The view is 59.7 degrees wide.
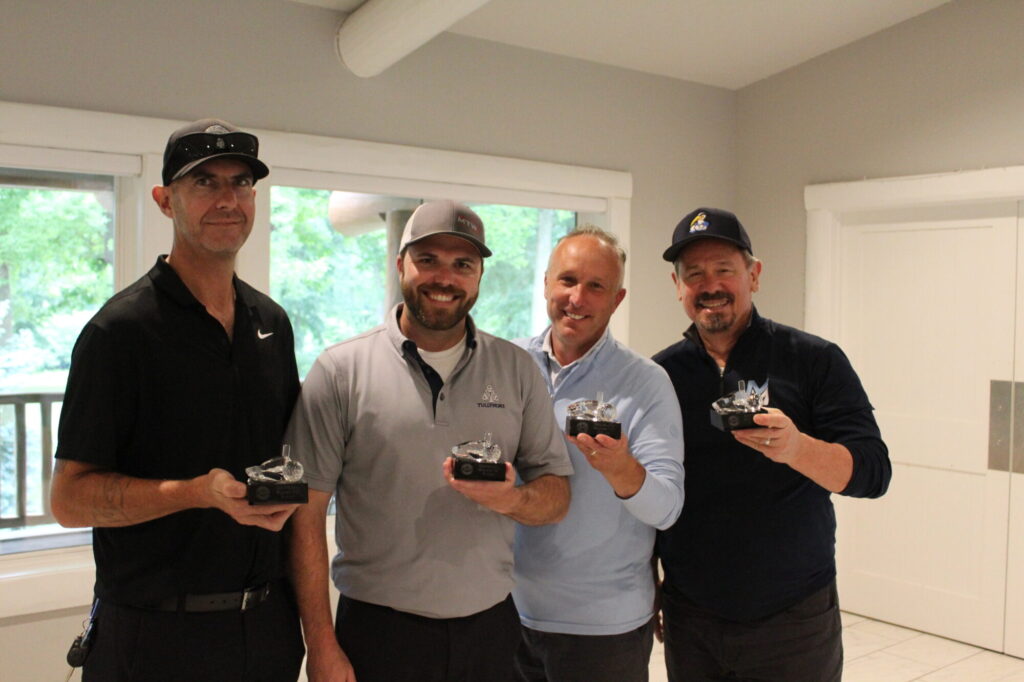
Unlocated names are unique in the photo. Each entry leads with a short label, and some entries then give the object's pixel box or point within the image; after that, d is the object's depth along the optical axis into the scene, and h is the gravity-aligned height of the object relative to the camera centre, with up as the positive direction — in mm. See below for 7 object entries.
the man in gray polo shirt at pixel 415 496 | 1713 -313
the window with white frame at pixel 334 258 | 3871 +333
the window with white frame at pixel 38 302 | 3320 +84
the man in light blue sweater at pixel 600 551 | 1949 -474
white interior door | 4238 -283
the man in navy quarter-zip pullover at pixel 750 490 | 2002 -338
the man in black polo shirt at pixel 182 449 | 1590 -224
